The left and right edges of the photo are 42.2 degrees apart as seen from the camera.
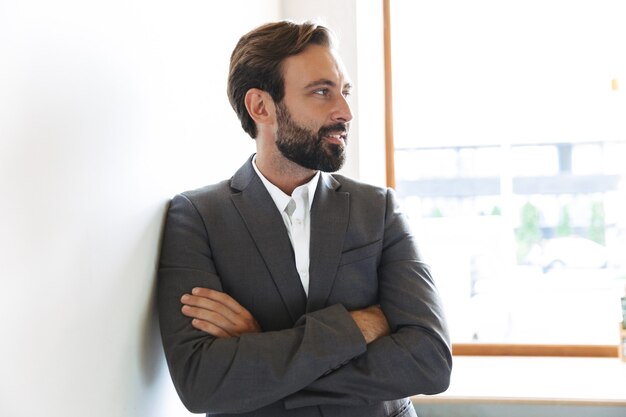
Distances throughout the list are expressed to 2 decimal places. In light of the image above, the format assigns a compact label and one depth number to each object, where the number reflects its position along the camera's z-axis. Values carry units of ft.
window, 10.86
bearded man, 5.36
